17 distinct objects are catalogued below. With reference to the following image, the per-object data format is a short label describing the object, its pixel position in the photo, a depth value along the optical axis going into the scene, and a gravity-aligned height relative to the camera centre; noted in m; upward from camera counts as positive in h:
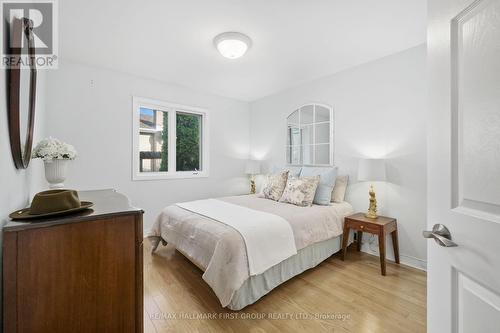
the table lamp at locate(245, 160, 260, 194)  4.31 +0.00
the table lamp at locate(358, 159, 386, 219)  2.52 -0.07
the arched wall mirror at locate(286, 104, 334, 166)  3.38 +0.52
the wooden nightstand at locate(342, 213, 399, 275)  2.32 -0.68
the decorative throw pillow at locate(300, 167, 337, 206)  2.87 -0.23
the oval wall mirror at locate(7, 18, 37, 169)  0.95 +0.41
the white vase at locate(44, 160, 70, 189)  1.52 -0.03
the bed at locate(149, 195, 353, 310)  1.72 -0.74
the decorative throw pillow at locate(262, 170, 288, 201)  3.16 -0.28
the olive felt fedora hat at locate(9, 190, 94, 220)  0.91 -0.17
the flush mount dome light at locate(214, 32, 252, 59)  2.24 +1.30
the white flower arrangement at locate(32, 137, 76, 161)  1.42 +0.12
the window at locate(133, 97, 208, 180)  3.46 +0.47
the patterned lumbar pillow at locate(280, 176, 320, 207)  2.80 -0.31
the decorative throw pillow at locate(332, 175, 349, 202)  3.01 -0.31
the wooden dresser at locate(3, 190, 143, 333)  0.81 -0.43
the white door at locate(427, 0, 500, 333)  0.59 +0.01
